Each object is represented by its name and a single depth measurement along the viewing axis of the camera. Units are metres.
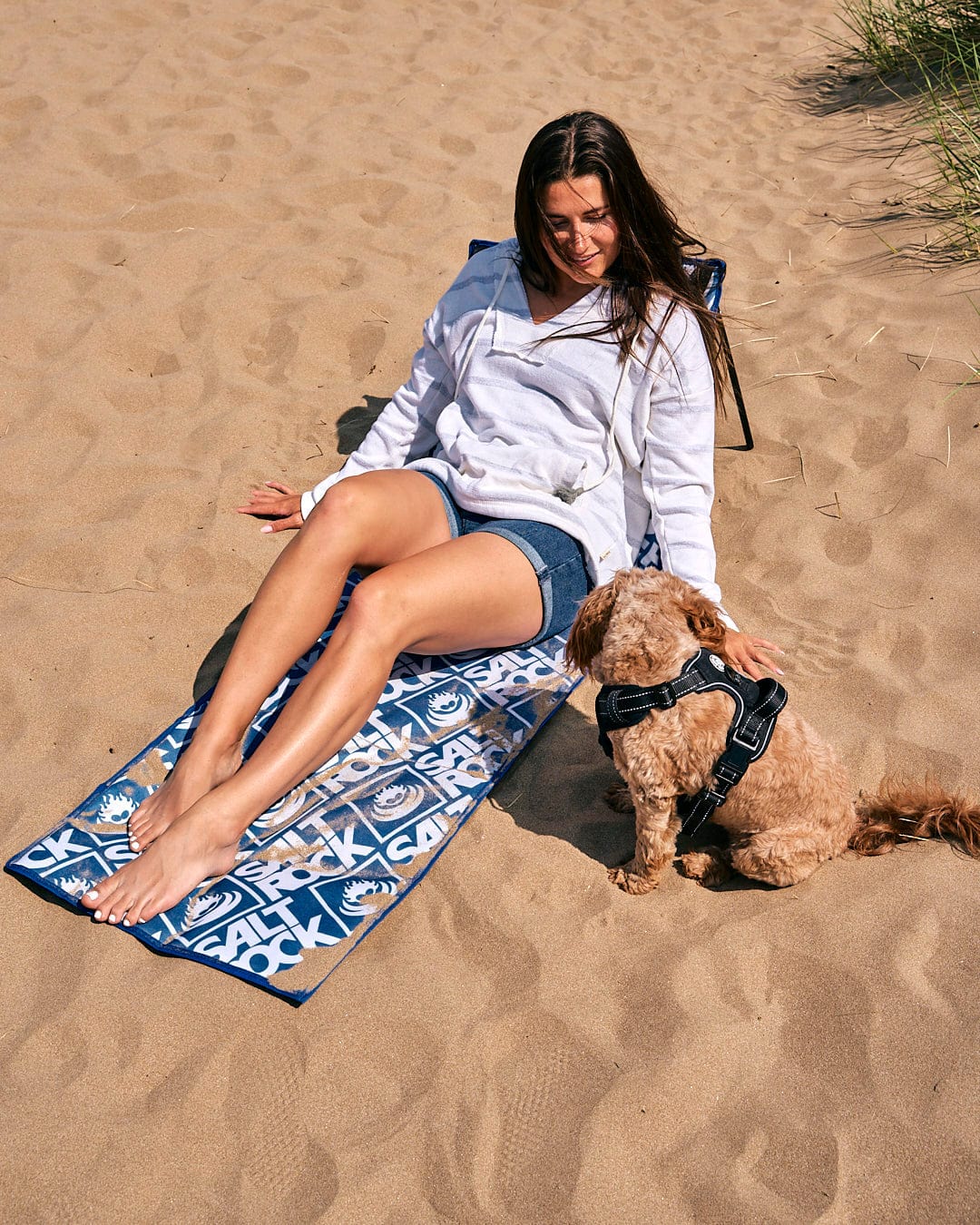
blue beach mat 2.61
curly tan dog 2.47
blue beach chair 3.85
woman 2.78
